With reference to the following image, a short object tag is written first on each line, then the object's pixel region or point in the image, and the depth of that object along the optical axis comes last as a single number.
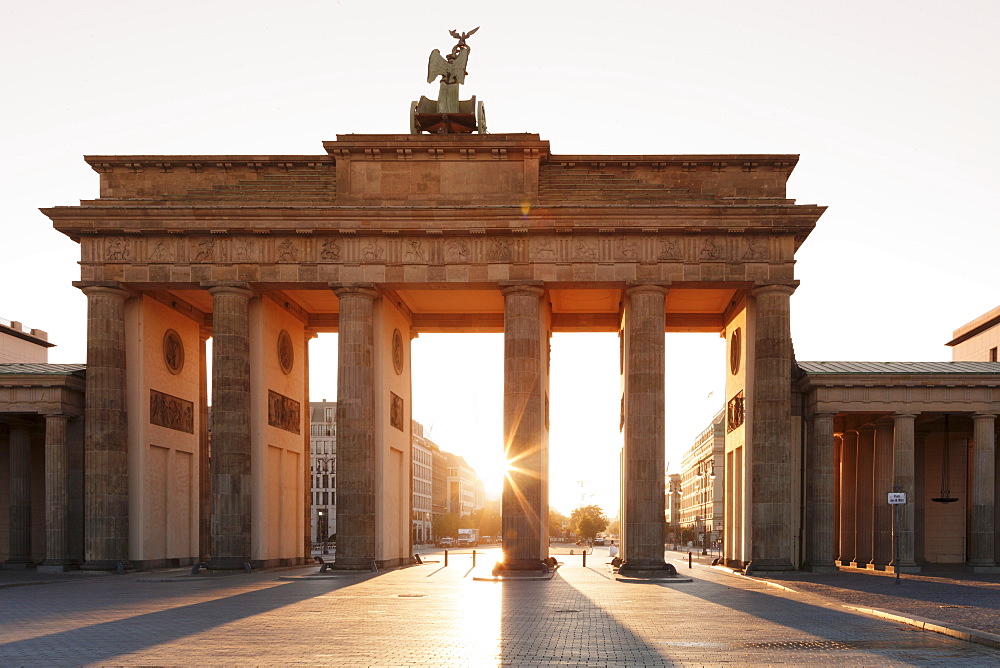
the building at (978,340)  75.14
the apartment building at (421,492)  181.88
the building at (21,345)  80.00
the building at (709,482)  144.00
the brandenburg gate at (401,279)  44.81
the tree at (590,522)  176.38
